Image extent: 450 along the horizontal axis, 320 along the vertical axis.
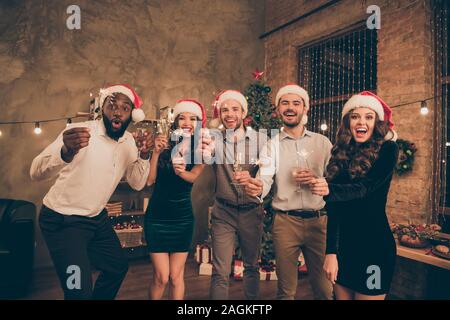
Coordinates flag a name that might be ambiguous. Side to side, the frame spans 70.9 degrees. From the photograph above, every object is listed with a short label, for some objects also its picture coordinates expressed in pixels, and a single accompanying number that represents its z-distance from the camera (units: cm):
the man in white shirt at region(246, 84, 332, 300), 233
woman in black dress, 178
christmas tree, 422
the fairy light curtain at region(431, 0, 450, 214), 348
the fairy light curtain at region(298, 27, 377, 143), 427
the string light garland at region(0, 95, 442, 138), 329
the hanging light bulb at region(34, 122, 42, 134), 398
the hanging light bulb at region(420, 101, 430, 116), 328
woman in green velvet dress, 238
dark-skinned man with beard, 206
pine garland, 352
